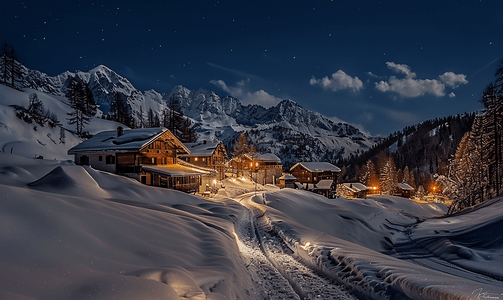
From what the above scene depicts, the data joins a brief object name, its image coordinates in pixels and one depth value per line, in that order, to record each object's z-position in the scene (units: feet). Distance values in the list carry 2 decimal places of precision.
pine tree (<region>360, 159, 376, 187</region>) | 312.71
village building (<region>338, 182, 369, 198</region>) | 249.14
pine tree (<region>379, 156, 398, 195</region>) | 278.26
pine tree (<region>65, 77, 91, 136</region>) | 218.46
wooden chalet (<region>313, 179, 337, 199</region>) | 230.07
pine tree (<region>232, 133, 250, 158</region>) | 265.07
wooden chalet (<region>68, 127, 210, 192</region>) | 107.76
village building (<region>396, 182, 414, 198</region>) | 300.20
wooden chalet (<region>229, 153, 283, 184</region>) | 266.16
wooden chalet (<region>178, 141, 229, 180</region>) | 191.83
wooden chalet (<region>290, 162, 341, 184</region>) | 258.98
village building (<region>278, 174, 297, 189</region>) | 252.62
